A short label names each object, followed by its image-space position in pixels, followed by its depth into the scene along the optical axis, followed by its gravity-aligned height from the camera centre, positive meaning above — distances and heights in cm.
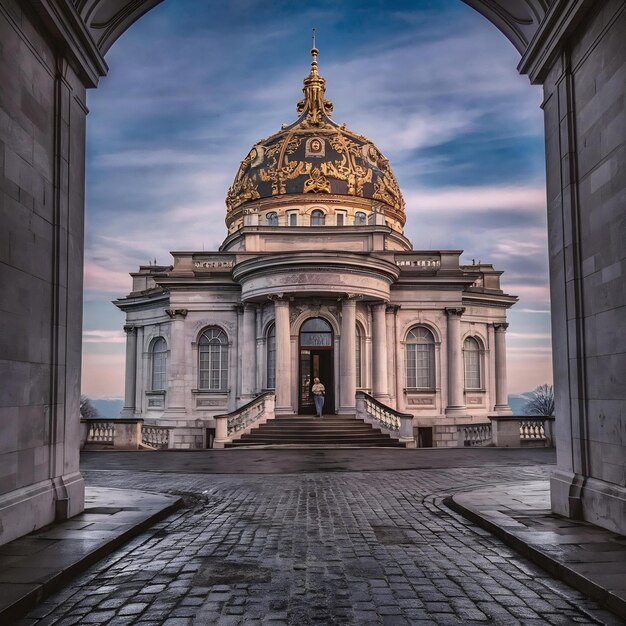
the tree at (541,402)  7325 -151
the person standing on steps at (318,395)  2897 -25
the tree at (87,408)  7394 -193
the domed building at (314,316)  2964 +340
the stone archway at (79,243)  834 +187
